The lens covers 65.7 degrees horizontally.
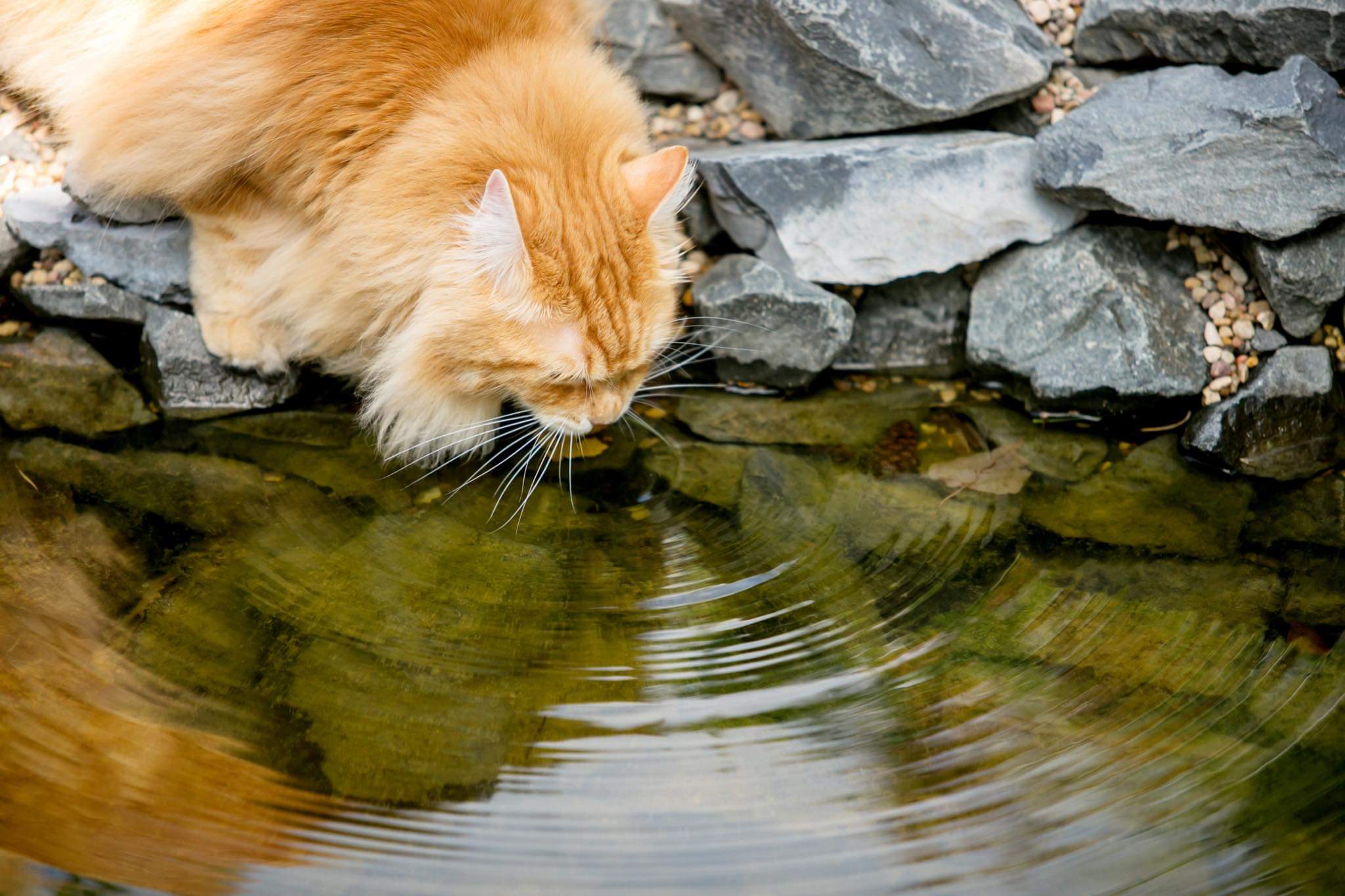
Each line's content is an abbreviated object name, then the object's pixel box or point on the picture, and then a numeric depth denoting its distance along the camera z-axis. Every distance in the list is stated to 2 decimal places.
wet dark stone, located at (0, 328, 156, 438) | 2.73
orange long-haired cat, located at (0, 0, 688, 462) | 2.20
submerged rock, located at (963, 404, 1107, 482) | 2.75
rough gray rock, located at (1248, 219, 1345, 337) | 2.79
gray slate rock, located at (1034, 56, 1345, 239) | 2.68
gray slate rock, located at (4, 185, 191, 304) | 2.87
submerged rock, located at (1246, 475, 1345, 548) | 2.48
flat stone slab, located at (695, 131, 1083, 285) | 2.97
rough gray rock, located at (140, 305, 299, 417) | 2.82
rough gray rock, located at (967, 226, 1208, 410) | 2.88
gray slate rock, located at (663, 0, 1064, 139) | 2.94
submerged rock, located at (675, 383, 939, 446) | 2.90
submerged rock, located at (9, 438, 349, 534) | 2.45
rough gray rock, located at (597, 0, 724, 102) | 3.23
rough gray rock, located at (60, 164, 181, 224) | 2.84
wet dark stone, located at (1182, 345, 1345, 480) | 2.74
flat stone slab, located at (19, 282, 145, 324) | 2.88
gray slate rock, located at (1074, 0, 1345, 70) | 2.76
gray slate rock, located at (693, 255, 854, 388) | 3.00
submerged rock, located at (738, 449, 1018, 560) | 2.49
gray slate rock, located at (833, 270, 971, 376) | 3.15
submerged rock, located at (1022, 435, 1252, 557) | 2.49
